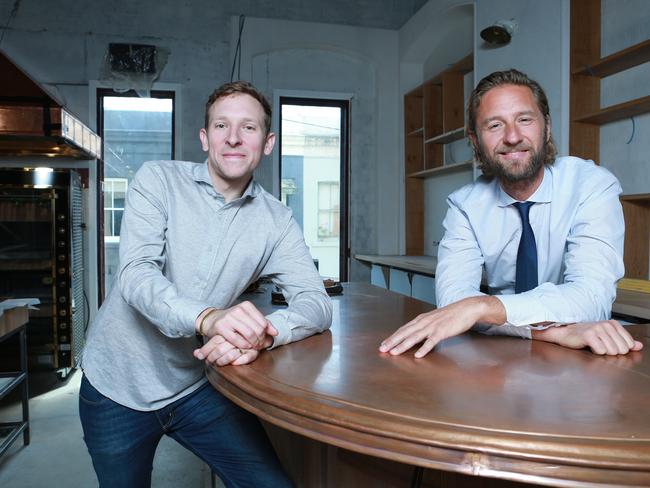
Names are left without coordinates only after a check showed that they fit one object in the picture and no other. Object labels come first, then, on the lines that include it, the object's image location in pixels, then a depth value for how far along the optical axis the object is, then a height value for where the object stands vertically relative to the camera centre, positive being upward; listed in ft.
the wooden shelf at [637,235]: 9.55 -0.10
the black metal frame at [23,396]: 9.78 -3.21
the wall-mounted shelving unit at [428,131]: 15.76 +3.14
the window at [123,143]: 17.31 +2.78
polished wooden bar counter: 2.12 -0.85
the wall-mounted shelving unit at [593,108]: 9.62 +2.40
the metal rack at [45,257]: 14.01 -0.79
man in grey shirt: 4.41 -0.56
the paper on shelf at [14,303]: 9.26 -1.39
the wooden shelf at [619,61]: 9.01 +3.04
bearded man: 4.65 +0.13
